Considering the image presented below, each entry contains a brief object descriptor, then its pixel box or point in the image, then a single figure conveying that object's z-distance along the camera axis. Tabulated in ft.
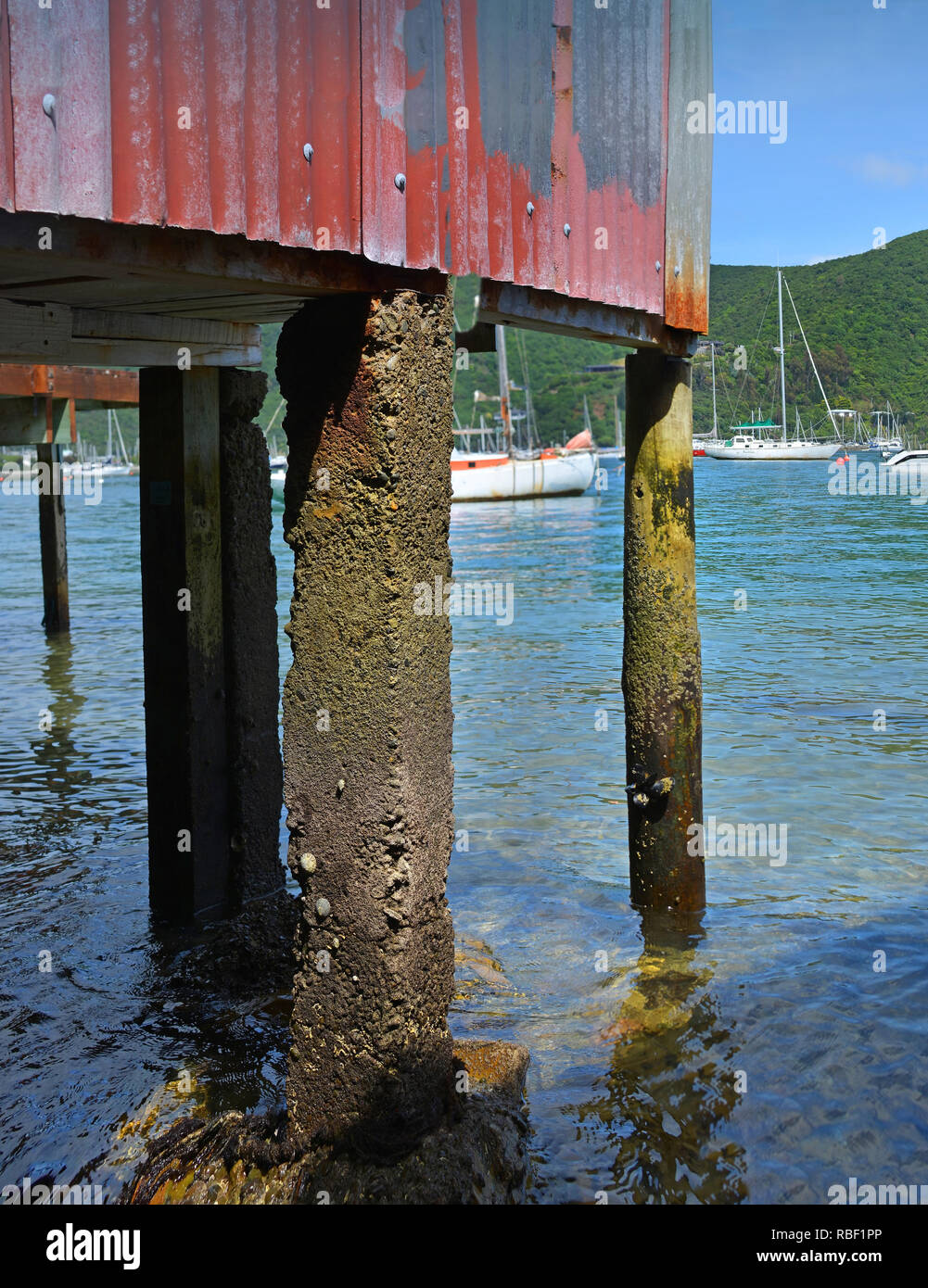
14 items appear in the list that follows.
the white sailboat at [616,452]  369.16
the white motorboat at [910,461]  331.36
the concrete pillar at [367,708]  14.37
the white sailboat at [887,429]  401.70
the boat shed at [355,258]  12.14
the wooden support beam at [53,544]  63.21
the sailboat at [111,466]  500.45
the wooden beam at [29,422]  55.47
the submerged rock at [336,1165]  14.26
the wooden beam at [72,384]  45.01
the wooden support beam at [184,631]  23.21
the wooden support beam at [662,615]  23.90
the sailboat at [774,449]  380.78
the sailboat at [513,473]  220.02
